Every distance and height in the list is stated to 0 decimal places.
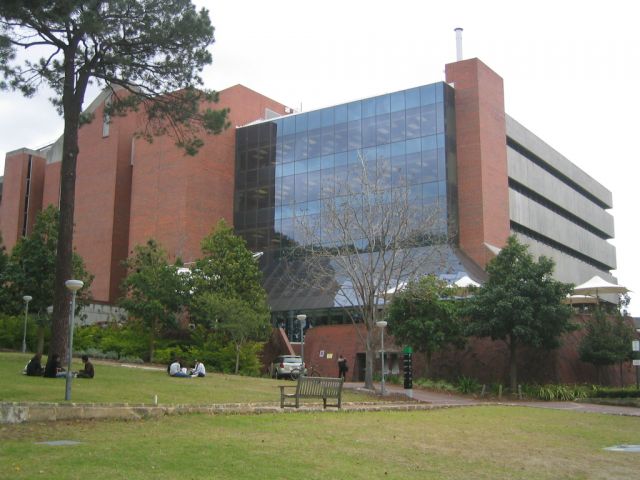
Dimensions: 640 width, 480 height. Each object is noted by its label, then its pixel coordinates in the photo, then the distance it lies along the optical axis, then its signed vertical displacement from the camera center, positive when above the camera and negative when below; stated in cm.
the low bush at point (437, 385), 3028 -106
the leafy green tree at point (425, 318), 3072 +185
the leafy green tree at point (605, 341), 3055 +91
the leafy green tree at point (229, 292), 3409 +345
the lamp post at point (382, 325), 2441 +119
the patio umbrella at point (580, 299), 3847 +350
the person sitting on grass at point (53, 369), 2055 -39
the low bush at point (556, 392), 2848 -123
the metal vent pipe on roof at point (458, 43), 4900 +2199
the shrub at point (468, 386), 2994 -108
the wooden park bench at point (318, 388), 1722 -72
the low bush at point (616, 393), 2685 -116
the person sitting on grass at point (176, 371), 2522 -49
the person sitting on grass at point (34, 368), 2059 -37
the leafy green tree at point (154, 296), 3675 +320
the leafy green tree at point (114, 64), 2200 +970
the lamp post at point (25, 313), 3187 +197
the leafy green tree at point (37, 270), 3341 +401
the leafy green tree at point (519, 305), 2869 +228
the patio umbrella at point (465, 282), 3319 +381
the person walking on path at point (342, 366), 3019 -30
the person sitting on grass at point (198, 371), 2591 -50
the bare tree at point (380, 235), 2689 +514
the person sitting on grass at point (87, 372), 2089 -47
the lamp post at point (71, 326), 1480 +67
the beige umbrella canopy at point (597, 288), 3488 +369
